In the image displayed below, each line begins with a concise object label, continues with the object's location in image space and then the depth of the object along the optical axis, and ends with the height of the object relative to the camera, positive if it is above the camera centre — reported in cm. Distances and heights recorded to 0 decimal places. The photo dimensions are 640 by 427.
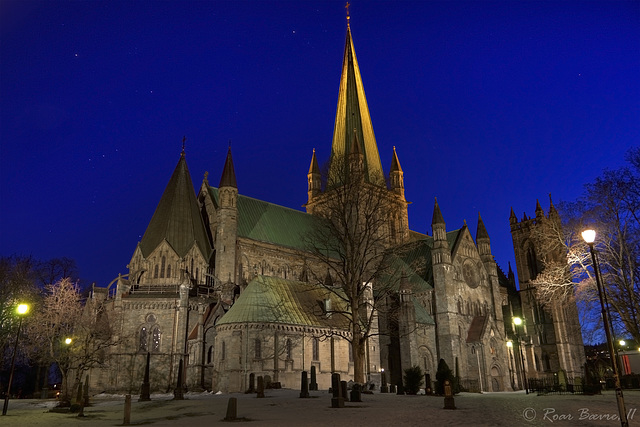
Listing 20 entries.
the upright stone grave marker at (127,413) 1599 -123
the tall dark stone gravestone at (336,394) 1875 -94
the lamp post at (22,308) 2062 +262
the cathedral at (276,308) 3703 +530
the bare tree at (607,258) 2328 +477
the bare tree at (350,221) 2736 +807
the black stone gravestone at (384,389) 3350 -134
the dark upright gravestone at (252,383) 3134 -76
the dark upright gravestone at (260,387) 2588 -86
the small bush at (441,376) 2902 -51
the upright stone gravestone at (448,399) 1769 -109
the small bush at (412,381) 2908 -76
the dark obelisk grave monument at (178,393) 2744 -111
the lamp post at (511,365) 5462 +6
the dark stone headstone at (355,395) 2130 -108
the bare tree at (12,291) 3169 +625
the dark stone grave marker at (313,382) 3156 -77
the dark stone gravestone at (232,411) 1565 -120
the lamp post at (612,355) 1185 +20
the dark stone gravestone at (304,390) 2422 -96
